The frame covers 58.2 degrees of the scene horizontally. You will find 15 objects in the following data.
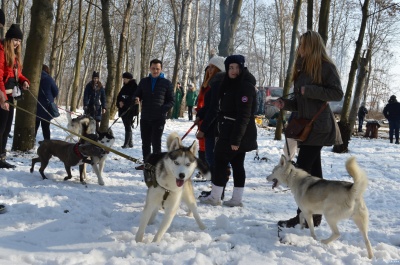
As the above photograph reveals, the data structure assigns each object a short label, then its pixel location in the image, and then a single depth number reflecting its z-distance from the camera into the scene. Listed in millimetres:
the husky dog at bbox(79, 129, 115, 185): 5699
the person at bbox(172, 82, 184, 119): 19766
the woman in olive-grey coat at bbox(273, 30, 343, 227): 3785
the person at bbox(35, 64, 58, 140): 7914
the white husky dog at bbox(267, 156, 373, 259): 3361
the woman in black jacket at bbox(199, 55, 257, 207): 4598
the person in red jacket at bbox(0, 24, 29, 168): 5066
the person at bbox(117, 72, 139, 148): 9219
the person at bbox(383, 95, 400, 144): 15727
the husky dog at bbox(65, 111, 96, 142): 9086
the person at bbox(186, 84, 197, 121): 19703
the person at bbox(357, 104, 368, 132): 21562
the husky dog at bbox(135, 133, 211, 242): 3477
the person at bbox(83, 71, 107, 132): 10383
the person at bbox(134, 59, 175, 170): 6504
